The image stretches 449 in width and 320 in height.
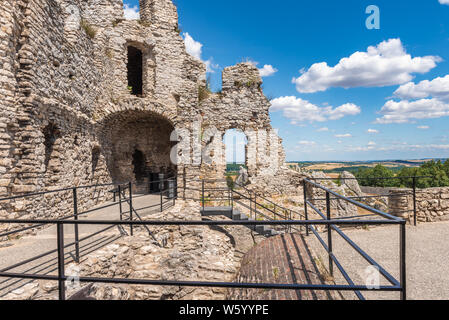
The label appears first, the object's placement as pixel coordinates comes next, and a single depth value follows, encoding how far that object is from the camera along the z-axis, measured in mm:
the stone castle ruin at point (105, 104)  5422
